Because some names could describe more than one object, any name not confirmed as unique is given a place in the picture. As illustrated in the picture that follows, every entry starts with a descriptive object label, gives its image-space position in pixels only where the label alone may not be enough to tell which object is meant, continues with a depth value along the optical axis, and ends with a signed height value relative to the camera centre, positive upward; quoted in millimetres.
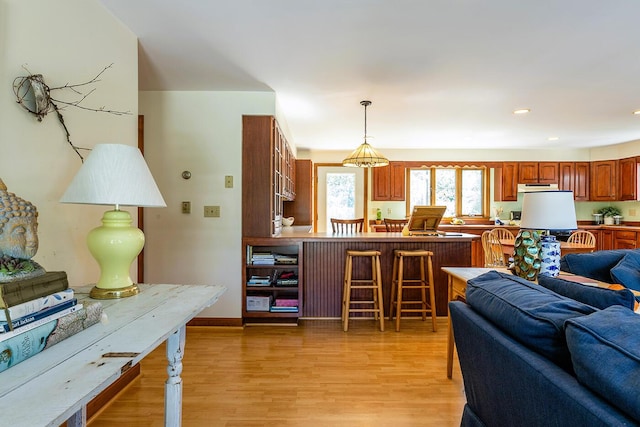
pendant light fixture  3836 +645
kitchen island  3465 -483
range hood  6176 +512
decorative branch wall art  1396 +515
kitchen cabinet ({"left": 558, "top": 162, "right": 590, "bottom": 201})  6199 +695
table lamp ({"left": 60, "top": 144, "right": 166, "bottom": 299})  1270 +58
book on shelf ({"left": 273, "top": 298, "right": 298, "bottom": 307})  3361 -882
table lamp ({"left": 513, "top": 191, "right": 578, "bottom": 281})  1854 -121
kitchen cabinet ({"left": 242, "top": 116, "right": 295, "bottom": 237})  3291 +380
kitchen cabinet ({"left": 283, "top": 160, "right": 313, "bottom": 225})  5617 +288
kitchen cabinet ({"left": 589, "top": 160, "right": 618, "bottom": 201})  5867 +615
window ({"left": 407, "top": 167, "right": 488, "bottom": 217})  6508 +495
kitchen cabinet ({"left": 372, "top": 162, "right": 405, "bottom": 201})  6336 +644
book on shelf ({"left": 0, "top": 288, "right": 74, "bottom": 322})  767 -228
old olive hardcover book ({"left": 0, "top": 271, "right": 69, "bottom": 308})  784 -189
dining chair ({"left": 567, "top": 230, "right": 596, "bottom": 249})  4662 -317
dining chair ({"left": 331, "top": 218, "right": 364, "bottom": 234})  4127 -93
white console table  628 -347
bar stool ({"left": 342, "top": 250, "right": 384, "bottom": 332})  3162 -692
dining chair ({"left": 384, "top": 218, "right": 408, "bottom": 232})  4391 -113
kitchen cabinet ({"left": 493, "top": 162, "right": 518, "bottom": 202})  6266 +607
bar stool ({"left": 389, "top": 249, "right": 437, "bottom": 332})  3189 -694
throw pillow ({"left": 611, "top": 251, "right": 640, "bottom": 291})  1924 -328
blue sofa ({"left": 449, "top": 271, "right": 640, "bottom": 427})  701 -365
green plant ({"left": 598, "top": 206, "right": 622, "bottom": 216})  6081 +76
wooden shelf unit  3303 -618
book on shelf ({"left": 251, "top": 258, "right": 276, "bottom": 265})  3330 -462
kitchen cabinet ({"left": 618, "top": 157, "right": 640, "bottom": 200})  5475 +614
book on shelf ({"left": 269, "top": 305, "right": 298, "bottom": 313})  3338 -938
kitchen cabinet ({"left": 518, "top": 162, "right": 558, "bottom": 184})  6215 +772
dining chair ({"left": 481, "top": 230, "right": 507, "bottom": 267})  4246 -444
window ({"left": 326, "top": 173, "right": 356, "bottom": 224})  6531 +374
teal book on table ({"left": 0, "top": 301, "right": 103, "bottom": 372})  751 -307
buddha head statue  954 -41
